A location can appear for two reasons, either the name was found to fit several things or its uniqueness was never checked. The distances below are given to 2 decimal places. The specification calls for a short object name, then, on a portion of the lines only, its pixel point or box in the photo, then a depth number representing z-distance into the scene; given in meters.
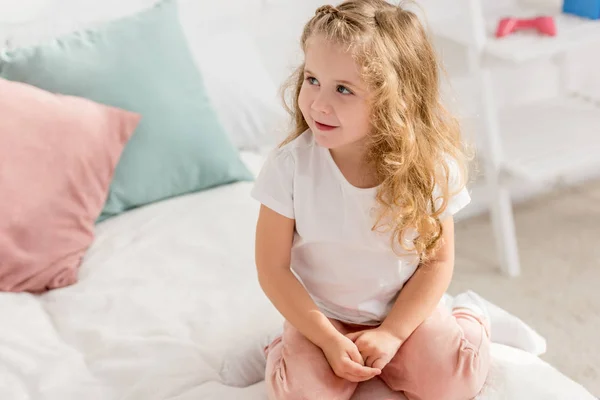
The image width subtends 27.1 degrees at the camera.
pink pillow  2.11
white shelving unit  2.50
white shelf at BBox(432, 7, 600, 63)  2.47
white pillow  2.47
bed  1.84
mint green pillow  2.30
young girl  1.71
